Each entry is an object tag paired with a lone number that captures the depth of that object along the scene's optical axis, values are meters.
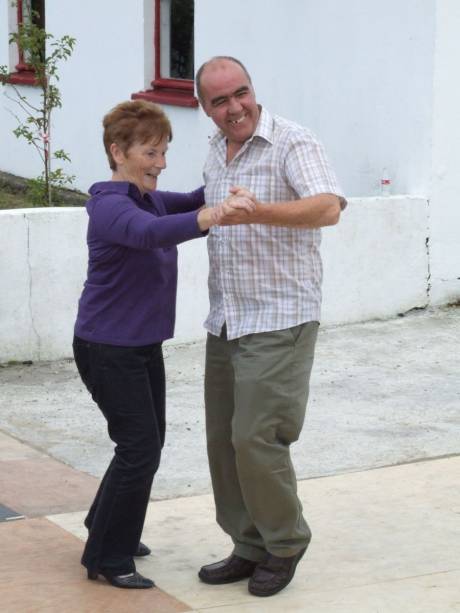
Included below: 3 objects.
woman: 6.36
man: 6.15
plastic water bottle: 13.38
